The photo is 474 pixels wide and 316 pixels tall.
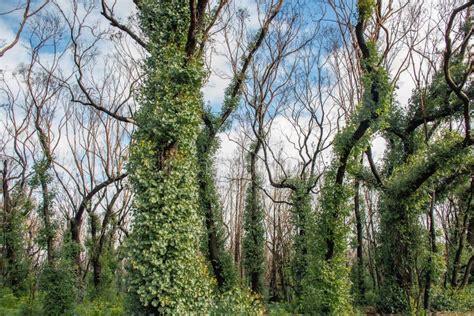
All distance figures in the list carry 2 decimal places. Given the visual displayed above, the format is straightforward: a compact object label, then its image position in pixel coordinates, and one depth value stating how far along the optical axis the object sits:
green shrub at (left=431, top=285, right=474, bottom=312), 14.14
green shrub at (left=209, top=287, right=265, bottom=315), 9.83
